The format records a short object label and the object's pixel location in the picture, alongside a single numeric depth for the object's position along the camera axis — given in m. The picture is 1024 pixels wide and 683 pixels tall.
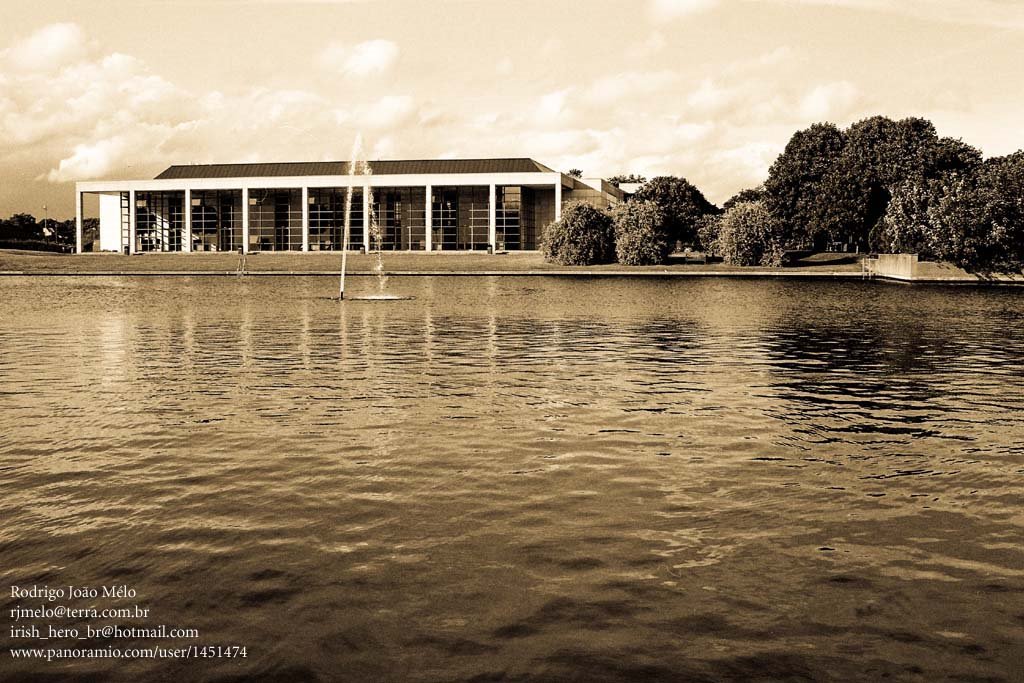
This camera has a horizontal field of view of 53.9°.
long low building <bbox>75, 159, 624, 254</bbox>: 122.19
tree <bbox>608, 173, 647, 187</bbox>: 185.00
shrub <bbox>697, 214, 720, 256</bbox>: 95.74
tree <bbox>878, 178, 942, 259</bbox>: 74.00
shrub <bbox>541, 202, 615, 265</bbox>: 92.31
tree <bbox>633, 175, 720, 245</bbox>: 130.50
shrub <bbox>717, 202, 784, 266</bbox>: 90.50
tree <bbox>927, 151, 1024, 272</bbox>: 68.62
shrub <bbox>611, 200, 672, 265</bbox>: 91.19
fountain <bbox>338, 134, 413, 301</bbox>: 47.03
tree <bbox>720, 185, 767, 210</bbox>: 148.95
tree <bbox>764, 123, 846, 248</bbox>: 108.75
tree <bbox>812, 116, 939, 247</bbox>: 99.06
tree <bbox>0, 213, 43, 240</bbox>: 190.79
